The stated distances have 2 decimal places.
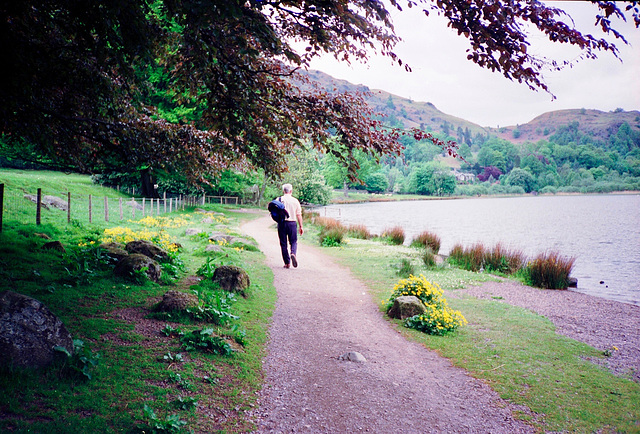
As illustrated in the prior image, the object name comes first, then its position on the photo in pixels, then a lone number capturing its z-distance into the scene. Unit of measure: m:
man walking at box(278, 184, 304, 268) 10.20
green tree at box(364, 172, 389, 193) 110.75
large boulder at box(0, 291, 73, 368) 3.43
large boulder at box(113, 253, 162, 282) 7.09
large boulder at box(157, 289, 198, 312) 5.70
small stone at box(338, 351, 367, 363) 5.38
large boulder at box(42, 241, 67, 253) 8.23
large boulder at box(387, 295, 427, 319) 7.40
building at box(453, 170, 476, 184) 161.24
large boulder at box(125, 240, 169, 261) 8.75
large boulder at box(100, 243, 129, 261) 7.86
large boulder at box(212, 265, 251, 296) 7.57
